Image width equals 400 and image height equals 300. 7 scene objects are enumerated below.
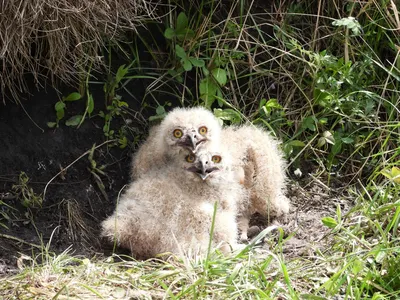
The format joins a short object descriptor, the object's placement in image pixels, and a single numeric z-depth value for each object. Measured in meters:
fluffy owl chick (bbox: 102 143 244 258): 4.93
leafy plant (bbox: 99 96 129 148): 5.79
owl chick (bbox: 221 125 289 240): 5.57
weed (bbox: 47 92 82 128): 5.64
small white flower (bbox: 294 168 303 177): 5.96
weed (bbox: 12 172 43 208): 5.26
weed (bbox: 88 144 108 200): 5.56
